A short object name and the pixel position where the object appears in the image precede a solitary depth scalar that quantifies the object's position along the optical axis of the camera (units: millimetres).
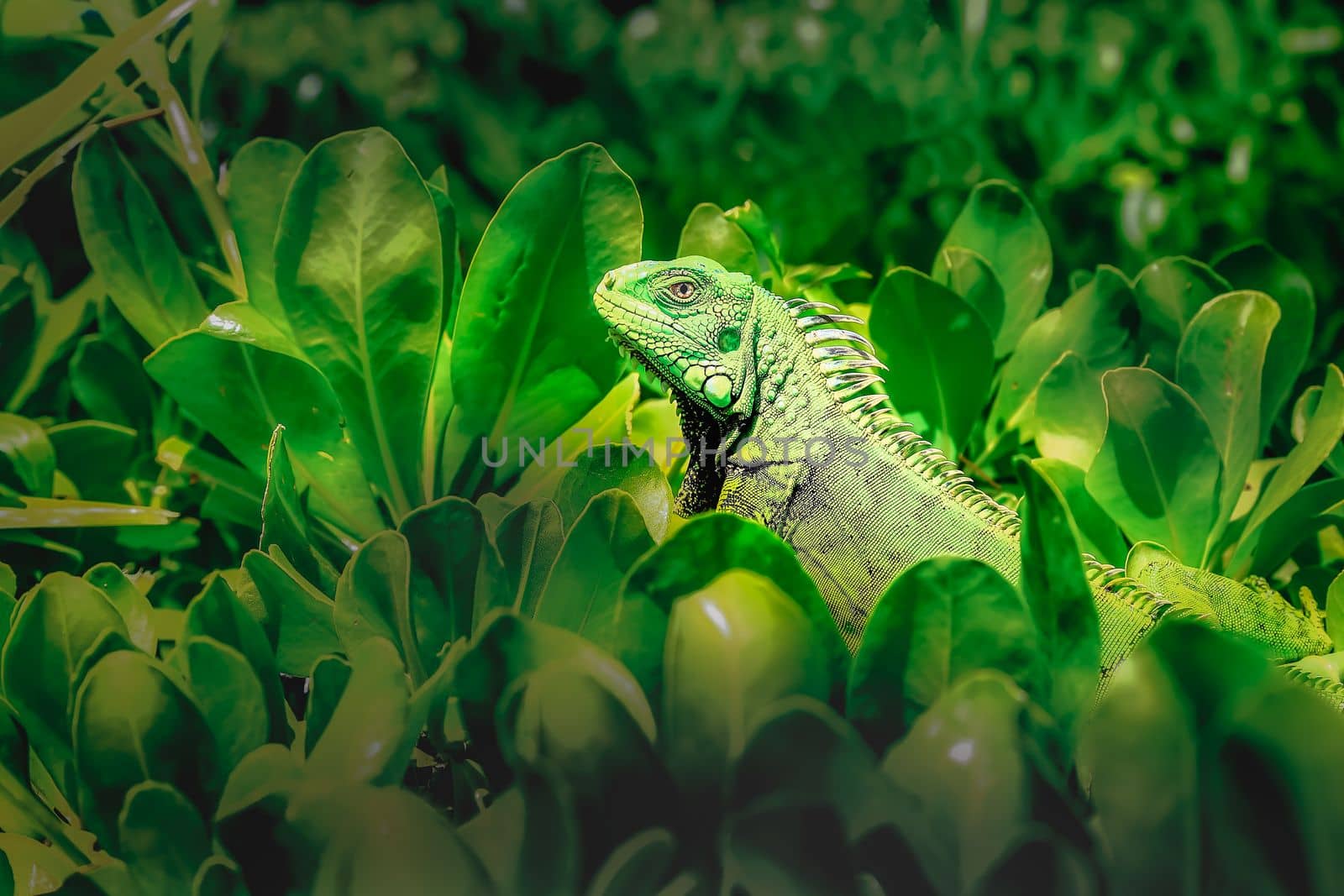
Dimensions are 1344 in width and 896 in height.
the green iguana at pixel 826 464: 818
